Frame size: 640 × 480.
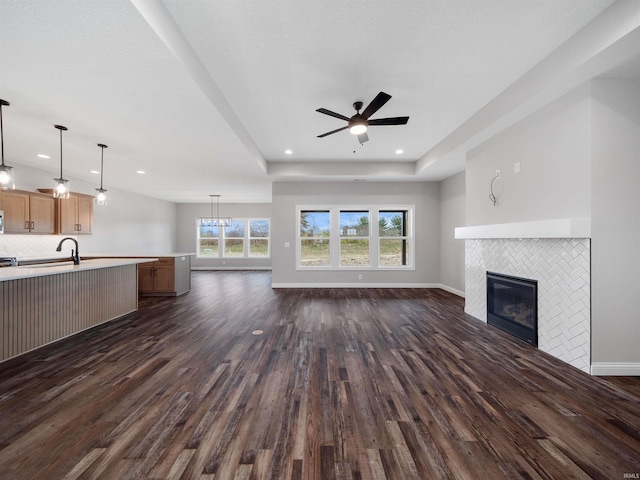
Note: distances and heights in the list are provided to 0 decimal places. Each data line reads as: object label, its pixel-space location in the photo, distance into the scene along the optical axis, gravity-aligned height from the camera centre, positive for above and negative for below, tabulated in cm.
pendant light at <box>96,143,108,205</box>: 429 +68
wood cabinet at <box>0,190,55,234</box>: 459 +47
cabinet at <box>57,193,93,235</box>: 549 +50
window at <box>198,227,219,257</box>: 1084 -9
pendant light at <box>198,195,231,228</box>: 1030 +75
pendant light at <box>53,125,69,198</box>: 354 +67
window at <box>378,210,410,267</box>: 679 +3
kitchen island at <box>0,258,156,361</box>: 271 -81
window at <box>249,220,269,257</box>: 1084 -3
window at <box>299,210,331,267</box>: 680 +2
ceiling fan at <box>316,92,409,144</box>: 292 +143
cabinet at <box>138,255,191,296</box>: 572 -88
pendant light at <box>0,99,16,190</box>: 272 +67
